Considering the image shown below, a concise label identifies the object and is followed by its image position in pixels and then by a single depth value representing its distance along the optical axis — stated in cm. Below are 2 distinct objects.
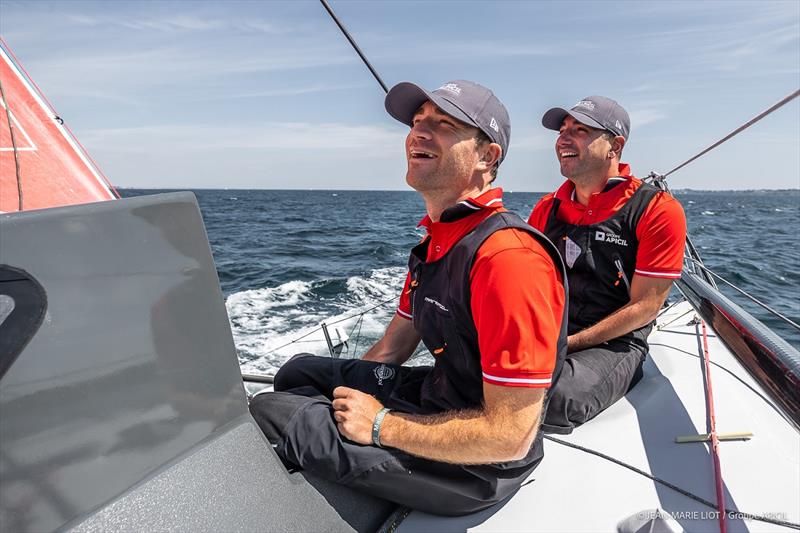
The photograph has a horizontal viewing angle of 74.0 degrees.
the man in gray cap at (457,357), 120
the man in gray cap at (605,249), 216
